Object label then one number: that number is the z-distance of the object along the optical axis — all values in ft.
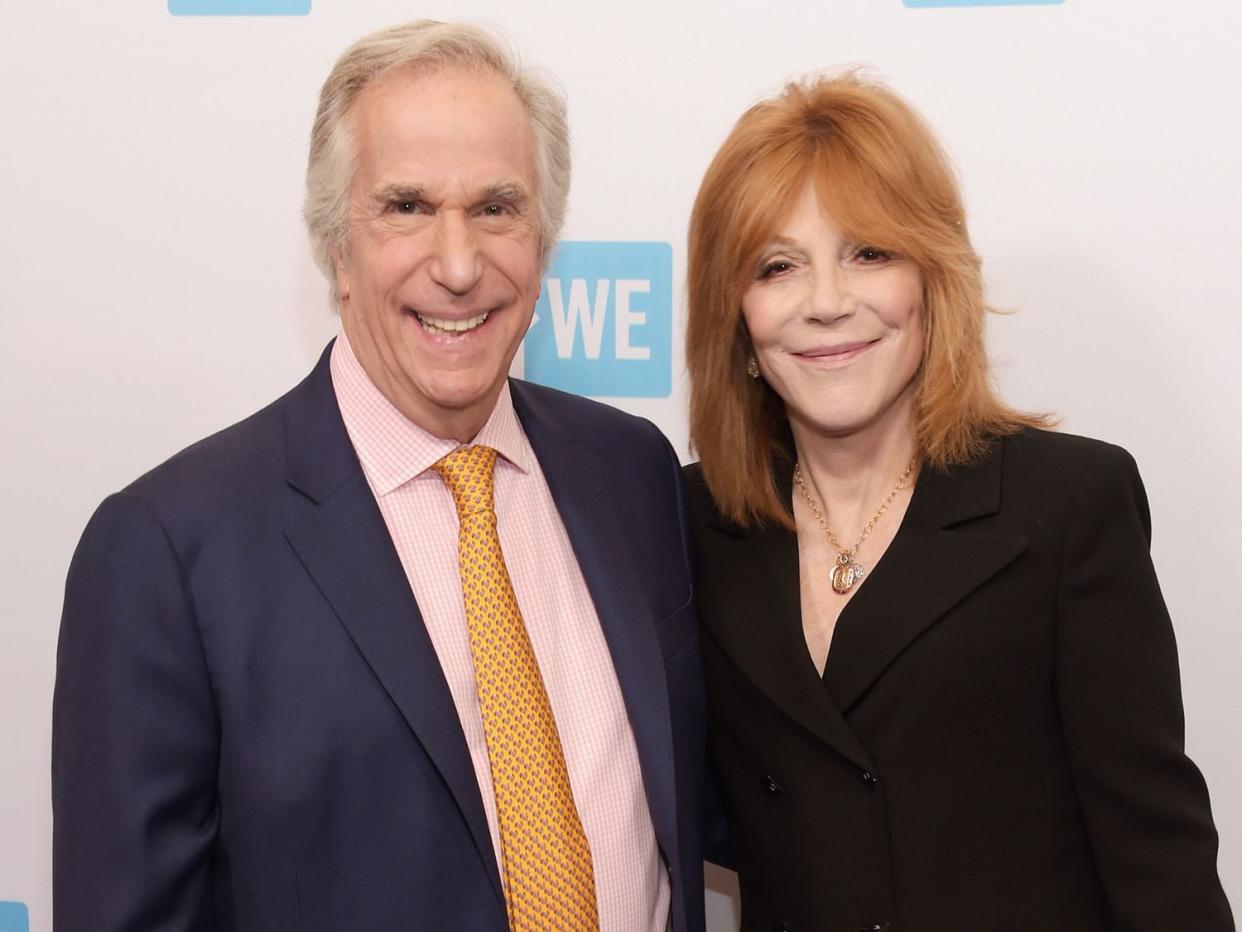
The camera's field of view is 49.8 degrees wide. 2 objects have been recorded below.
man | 5.00
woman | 5.45
